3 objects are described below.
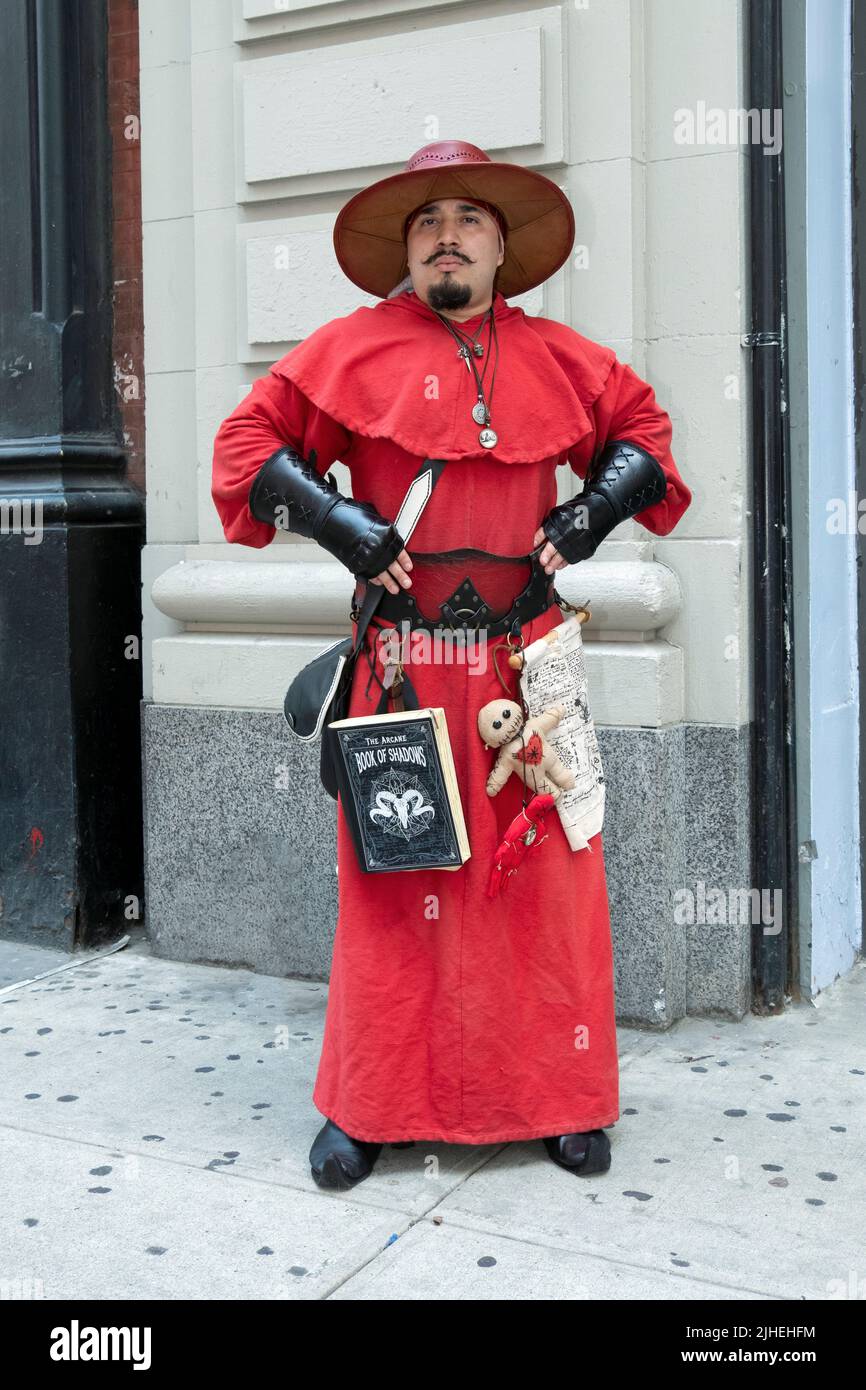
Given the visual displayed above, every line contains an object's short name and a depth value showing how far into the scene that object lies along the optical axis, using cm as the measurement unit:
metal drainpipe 428
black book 329
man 336
